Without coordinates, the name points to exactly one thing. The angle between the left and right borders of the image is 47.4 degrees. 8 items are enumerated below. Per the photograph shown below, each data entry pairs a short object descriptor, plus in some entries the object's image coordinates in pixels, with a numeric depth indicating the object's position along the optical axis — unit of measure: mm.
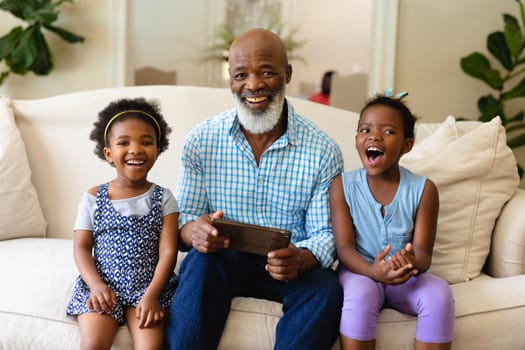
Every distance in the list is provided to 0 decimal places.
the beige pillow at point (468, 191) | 1893
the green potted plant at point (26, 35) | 3529
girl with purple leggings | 1570
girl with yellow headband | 1562
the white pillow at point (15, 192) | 2102
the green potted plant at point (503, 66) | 3576
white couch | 1583
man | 1638
